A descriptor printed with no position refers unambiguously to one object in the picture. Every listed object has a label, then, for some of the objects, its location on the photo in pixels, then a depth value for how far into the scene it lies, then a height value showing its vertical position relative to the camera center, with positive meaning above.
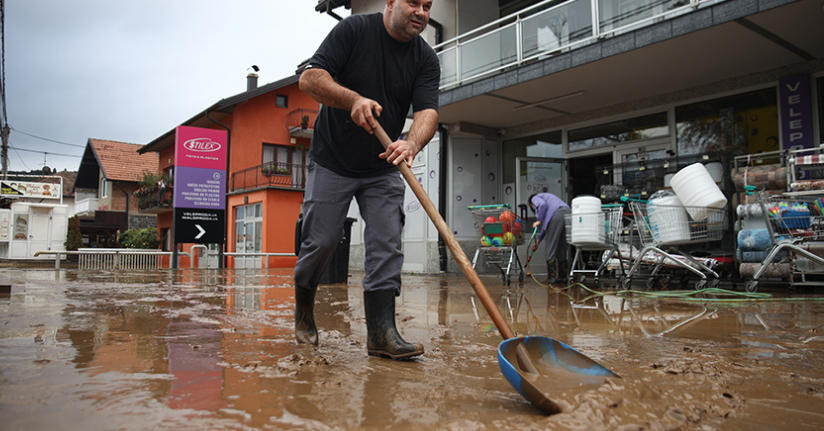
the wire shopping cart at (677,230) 6.31 +0.13
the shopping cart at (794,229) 5.54 +0.11
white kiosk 26.88 +0.75
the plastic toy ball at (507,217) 8.82 +0.40
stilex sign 13.67 +1.46
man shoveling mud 2.56 +0.48
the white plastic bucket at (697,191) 6.18 +0.60
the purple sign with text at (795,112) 7.68 +1.91
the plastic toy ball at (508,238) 8.70 +0.04
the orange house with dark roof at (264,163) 24.27 +3.87
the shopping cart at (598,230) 7.29 +0.14
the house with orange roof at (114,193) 34.78 +3.46
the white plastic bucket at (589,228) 7.31 +0.17
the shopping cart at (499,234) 8.72 +0.11
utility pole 20.71 +3.86
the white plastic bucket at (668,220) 6.37 +0.25
